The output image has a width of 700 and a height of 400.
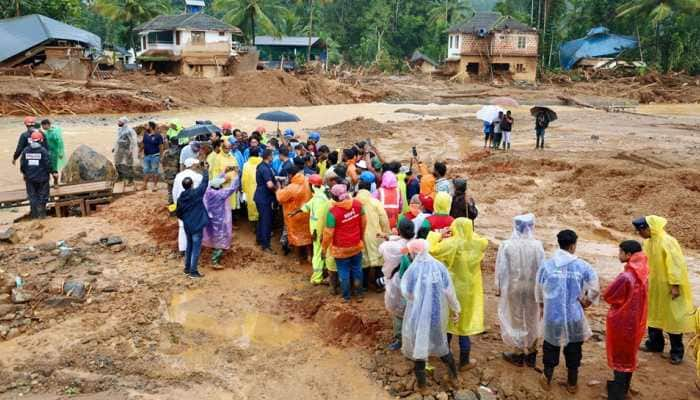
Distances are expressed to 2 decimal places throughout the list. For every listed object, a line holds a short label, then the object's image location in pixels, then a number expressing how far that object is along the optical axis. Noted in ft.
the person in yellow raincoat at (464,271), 18.25
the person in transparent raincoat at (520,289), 18.24
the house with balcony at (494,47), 164.76
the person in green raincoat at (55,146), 40.47
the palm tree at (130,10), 147.13
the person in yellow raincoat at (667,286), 18.58
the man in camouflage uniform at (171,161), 37.06
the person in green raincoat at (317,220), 25.04
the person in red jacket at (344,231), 22.79
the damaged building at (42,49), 114.42
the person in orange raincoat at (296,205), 27.58
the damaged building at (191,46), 139.03
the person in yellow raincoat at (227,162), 30.08
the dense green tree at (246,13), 149.38
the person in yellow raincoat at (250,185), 31.04
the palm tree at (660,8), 147.13
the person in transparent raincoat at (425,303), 17.12
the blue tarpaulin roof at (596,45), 170.09
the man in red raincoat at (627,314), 16.69
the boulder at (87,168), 43.34
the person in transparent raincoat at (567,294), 16.97
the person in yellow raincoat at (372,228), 23.81
